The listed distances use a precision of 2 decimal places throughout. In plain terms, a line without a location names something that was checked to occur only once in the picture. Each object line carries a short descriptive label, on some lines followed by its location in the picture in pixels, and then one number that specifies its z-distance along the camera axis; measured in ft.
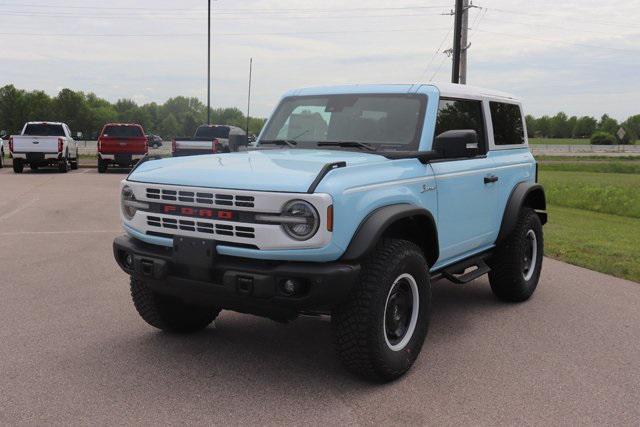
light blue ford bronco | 11.97
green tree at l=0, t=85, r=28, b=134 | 339.98
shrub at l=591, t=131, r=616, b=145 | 341.21
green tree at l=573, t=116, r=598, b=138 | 501.56
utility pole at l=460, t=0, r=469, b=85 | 98.94
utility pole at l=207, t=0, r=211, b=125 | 122.52
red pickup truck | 82.12
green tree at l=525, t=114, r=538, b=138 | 489.26
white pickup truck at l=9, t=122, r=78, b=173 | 77.71
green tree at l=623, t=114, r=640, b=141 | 461.53
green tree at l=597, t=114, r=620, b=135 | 472.52
